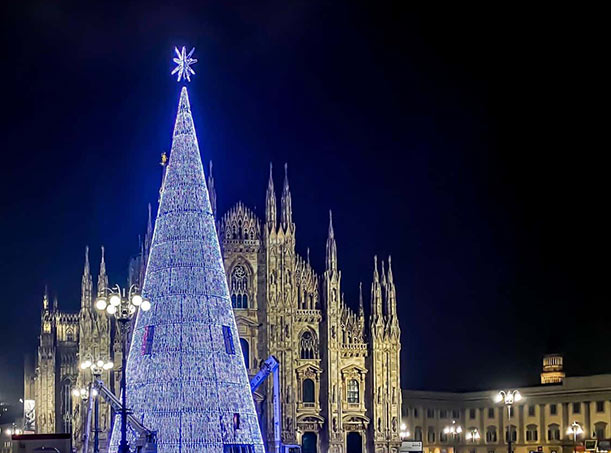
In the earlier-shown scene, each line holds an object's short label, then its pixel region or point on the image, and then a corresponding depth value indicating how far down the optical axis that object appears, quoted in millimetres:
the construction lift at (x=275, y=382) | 44531
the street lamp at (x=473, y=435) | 98312
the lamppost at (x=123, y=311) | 27234
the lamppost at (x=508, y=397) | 43031
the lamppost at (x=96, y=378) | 35572
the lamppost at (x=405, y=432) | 88250
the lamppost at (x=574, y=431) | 78938
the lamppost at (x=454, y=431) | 96550
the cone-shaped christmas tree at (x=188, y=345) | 31875
